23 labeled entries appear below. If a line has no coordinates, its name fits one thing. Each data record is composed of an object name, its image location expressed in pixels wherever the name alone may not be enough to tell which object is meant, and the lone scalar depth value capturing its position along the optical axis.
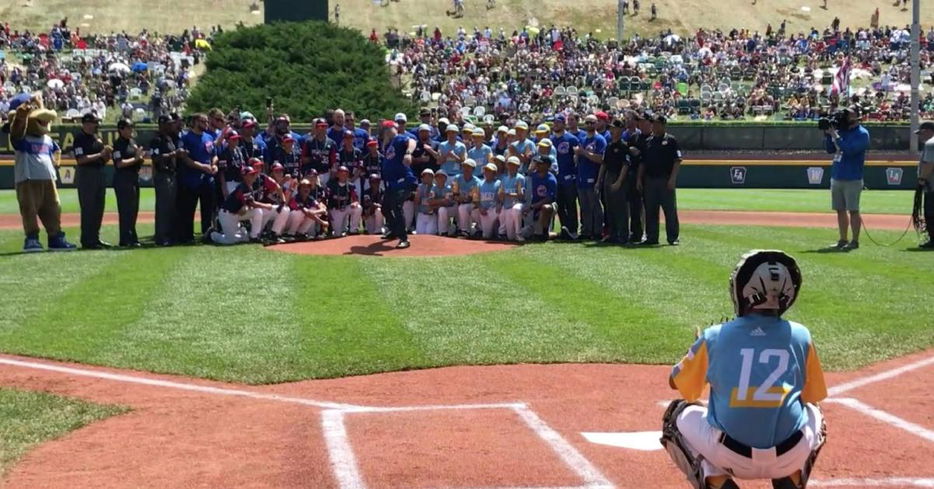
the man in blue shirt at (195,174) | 16.88
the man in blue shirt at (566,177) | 17.69
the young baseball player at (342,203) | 17.84
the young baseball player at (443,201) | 18.16
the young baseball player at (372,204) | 18.39
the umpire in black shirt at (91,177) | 16.38
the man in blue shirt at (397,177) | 16.27
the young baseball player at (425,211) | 18.31
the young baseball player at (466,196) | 17.95
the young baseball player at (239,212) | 17.00
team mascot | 15.98
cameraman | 15.91
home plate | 7.05
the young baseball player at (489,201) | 17.64
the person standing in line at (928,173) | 16.41
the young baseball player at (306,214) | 17.44
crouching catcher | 4.77
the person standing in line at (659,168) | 16.42
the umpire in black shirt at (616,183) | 16.73
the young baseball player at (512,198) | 17.53
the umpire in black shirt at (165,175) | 16.80
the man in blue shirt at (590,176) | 17.28
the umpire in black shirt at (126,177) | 16.67
